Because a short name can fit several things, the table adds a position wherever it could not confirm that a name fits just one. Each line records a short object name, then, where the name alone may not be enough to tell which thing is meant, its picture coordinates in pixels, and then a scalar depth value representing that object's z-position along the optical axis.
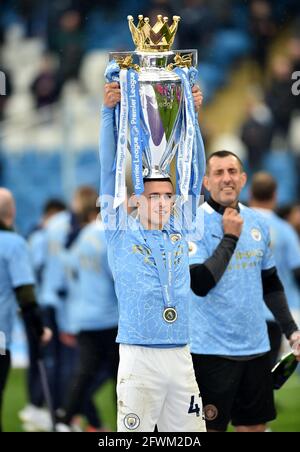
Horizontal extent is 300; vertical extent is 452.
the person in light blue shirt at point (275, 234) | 19.92
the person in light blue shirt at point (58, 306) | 24.08
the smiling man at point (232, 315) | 15.00
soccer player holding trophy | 12.95
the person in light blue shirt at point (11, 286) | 17.23
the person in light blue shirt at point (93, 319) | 20.06
